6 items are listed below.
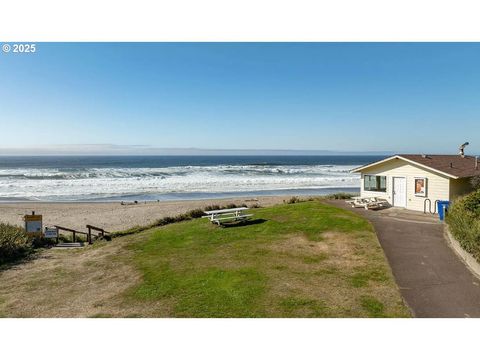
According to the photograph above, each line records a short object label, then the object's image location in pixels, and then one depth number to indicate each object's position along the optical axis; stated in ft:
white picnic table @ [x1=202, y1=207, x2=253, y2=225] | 49.85
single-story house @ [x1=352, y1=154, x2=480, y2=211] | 50.39
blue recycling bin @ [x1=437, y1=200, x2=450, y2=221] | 46.00
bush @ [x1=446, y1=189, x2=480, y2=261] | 28.75
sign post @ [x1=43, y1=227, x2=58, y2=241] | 48.70
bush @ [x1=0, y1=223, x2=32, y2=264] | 40.11
